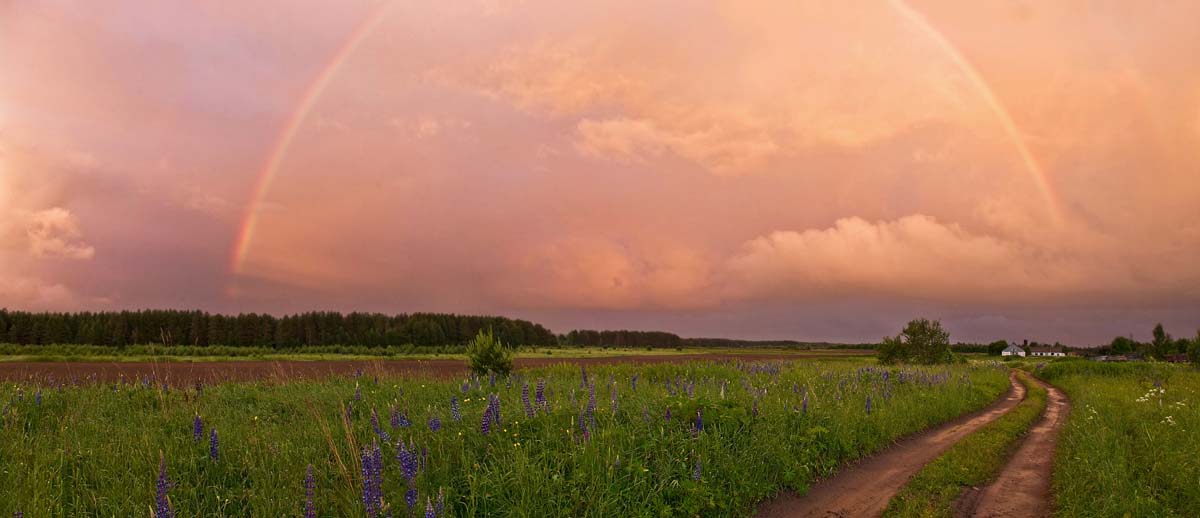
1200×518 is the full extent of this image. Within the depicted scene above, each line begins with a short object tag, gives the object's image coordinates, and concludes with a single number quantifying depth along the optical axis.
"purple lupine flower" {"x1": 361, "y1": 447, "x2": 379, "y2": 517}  6.48
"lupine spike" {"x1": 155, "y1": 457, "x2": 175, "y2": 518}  5.80
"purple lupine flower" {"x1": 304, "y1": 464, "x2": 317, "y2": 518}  6.23
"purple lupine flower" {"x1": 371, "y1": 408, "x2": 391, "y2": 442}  9.08
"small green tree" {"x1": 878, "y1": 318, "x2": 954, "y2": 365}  52.53
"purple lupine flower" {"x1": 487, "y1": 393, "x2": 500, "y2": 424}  9.44
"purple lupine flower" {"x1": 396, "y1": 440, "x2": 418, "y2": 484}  6.94
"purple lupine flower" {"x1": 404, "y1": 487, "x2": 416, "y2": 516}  6.33
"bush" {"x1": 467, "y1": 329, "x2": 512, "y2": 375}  23.08
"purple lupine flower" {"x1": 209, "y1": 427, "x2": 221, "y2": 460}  8.66
